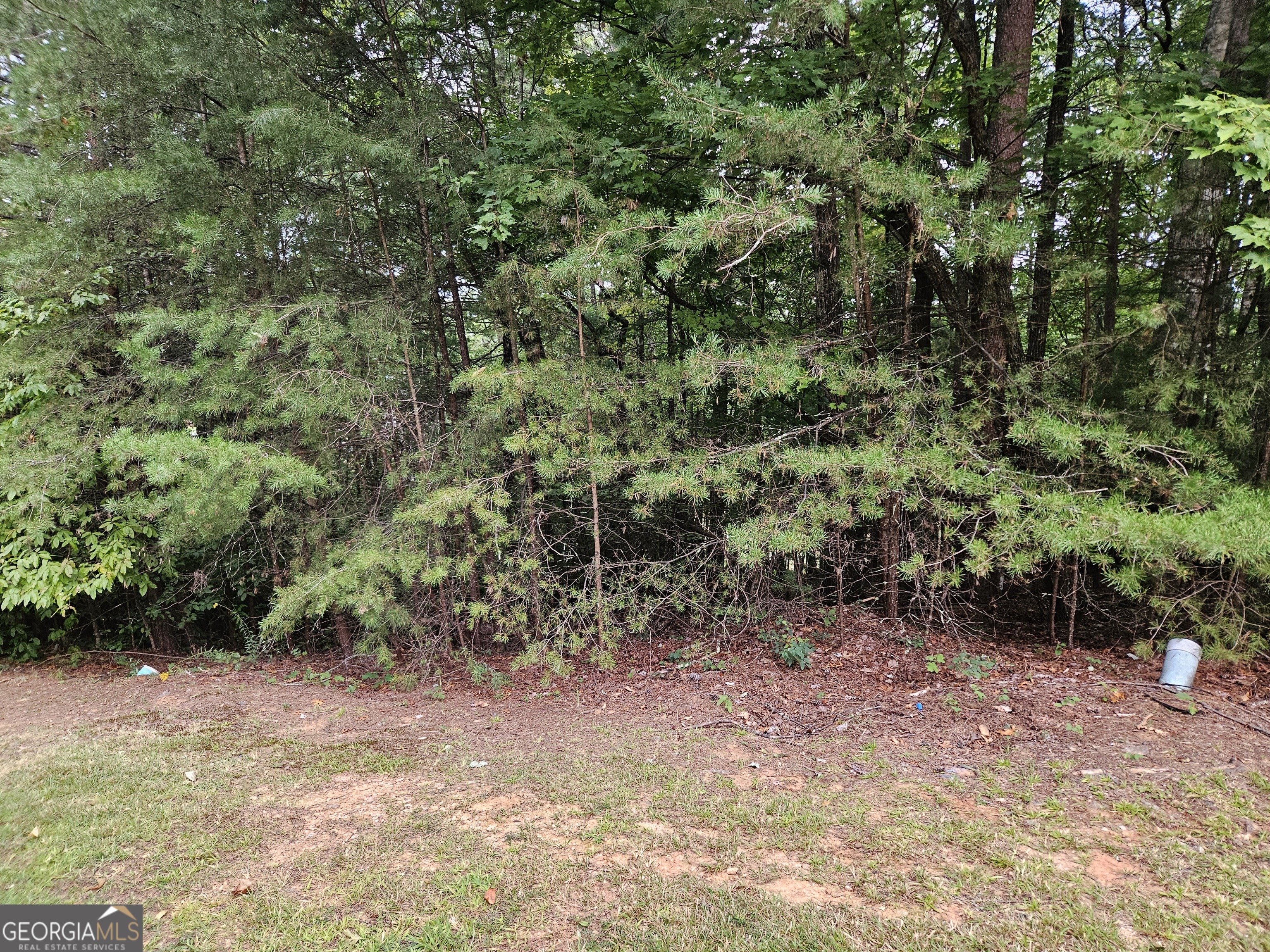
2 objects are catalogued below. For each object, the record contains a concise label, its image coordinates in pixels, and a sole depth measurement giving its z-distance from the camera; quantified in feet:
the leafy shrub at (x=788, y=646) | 18.48
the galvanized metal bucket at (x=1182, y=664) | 14.61
